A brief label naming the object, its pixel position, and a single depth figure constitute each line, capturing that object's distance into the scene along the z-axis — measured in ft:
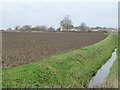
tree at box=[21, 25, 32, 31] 332.89
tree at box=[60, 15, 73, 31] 328.17
